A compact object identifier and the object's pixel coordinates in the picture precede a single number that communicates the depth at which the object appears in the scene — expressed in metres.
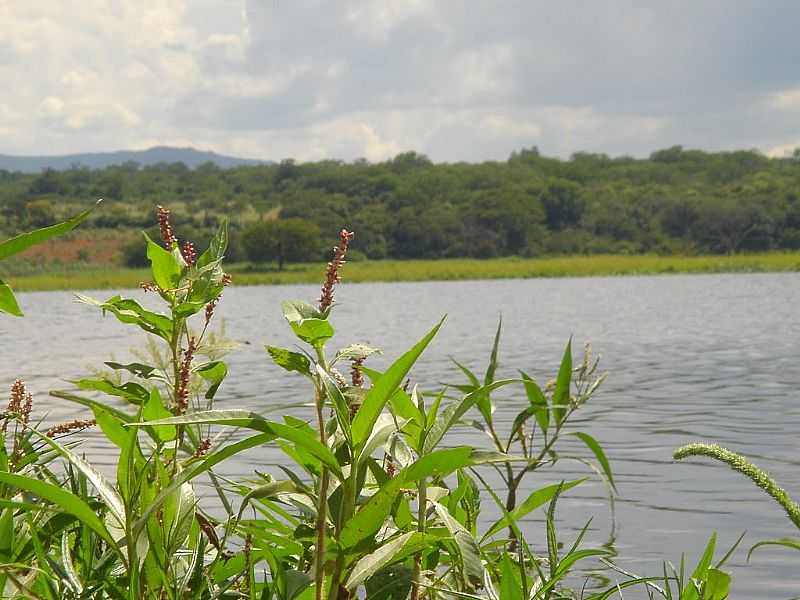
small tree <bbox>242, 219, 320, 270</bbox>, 125.00
